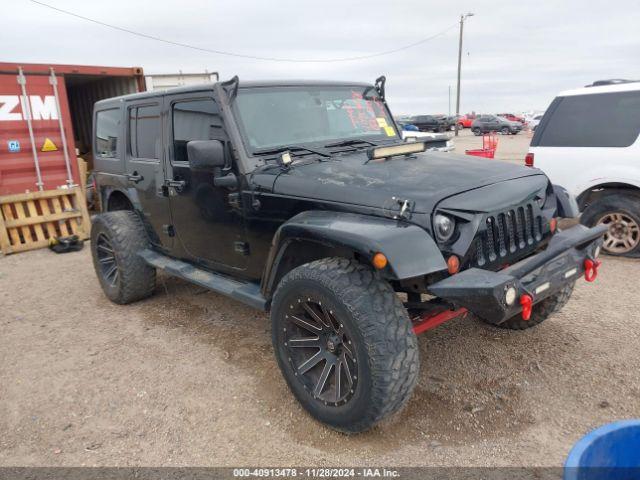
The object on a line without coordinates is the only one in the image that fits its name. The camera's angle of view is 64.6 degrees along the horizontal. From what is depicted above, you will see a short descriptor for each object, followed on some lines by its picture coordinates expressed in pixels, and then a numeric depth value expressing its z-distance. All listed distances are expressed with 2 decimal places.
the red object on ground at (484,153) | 10.73
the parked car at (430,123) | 41.12
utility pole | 37.53
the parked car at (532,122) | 46.28
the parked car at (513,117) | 54.24
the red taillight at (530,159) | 6.29
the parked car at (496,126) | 38.44
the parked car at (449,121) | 41.88
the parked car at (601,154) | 5.74
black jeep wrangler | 2.56
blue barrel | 1.56
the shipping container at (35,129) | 7.63
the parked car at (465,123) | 49.25
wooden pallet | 7.57
